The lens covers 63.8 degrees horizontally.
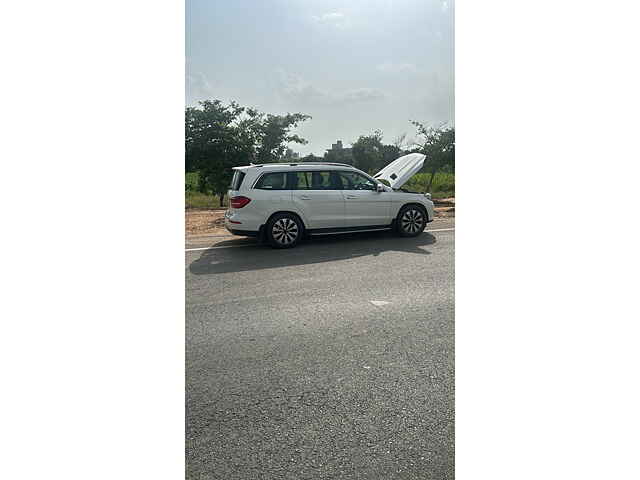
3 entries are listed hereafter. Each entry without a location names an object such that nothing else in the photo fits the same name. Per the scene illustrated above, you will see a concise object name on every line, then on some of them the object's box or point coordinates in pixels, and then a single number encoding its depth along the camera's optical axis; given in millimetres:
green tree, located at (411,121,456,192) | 15500
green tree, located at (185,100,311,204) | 12500
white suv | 7746
